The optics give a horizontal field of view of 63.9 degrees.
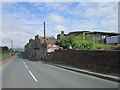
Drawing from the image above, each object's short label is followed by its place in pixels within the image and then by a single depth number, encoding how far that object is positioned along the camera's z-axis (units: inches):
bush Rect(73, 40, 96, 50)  703.3
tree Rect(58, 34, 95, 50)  706.3
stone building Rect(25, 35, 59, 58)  1110.0
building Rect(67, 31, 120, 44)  1215.0
